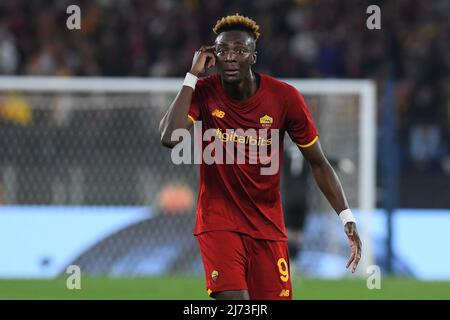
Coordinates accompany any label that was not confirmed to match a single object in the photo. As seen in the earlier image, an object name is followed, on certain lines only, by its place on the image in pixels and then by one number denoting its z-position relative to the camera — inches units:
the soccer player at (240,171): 524.1
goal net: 1064.8
